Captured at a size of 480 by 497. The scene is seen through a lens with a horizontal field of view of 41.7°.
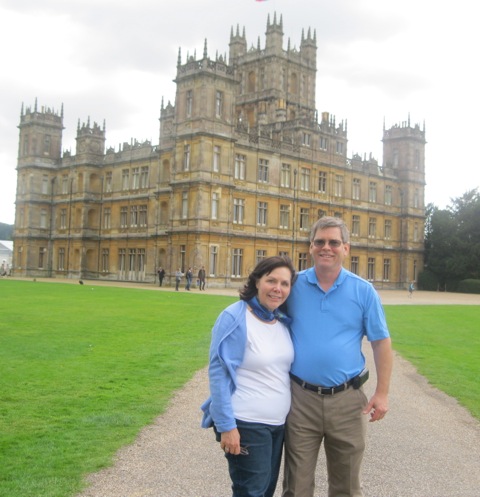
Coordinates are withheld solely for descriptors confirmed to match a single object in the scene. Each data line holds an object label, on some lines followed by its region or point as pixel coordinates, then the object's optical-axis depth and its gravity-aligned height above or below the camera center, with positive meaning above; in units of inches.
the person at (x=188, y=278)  1541.7 -5.5
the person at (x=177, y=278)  1525.6 -5.1
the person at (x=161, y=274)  1722.2 +3.3
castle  1734.7 +296.1
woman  168.1 -28.7
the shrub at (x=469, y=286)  2137.1 +2.0
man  178.4 -25.2
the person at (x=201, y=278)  1579.7 -3.2
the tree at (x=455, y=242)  2191.2 +157.4
